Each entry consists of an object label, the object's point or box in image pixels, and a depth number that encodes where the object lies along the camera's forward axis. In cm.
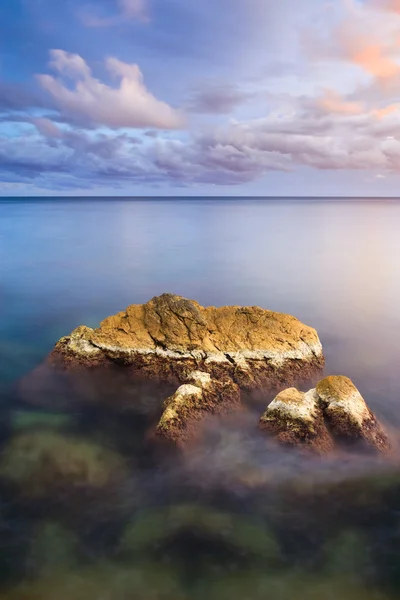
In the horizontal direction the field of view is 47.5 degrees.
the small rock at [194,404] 1296
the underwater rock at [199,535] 955
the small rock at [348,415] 1269
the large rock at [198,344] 1606
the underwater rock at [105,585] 866
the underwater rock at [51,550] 921
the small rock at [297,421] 1241
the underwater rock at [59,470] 1099
